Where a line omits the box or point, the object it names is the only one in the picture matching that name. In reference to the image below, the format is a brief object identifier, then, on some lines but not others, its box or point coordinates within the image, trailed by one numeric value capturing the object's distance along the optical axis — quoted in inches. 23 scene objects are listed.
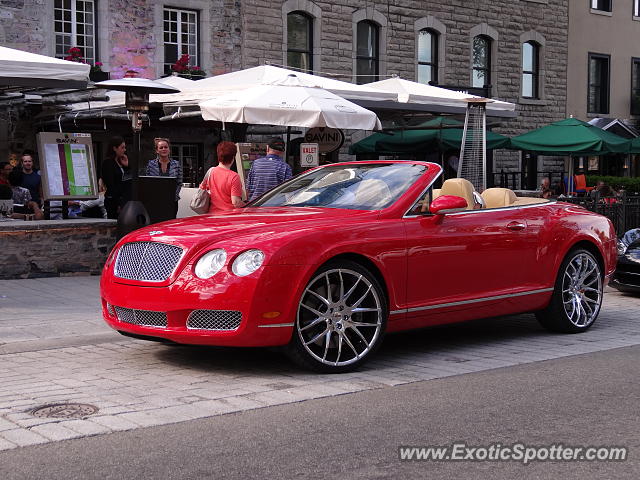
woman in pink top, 435.5
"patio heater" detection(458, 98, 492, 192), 588.4
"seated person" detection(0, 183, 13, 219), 546.3
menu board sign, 535.5
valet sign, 592.1
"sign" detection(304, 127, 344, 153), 656.4
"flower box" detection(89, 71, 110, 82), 783.1
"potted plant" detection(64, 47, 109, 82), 765.9
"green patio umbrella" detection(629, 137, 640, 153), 882.8
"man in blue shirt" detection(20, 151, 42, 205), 603.5
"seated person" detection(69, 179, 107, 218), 588.4
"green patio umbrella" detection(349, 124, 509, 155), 862.5
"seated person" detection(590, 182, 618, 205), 729.0
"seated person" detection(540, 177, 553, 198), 840.8
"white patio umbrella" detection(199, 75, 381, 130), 506.9
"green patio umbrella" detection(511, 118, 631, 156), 806.5
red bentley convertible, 267.6
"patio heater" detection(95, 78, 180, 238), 482.0
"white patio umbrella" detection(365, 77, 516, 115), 661.3
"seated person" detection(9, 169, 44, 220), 561.6
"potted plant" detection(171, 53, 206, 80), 840.3
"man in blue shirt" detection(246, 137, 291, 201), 484.1
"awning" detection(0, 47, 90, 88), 470.9
